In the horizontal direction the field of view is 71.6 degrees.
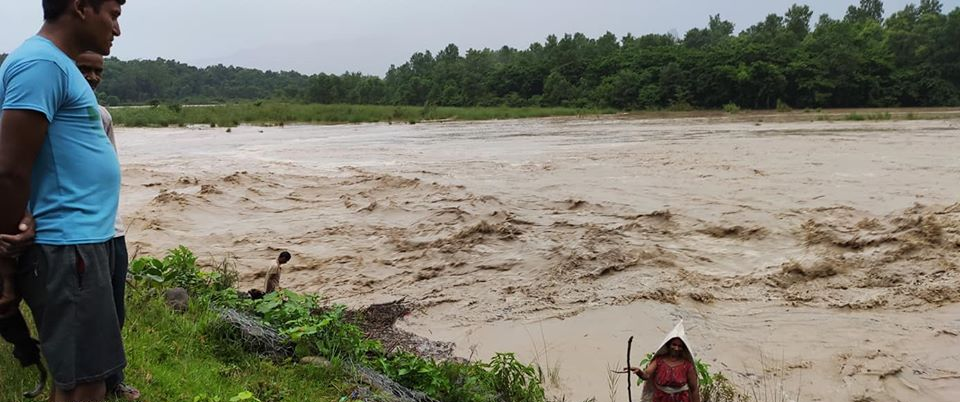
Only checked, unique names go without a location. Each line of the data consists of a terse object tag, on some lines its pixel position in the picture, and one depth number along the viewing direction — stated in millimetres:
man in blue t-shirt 2197
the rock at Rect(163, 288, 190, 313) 4477
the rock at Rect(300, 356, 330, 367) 3889
